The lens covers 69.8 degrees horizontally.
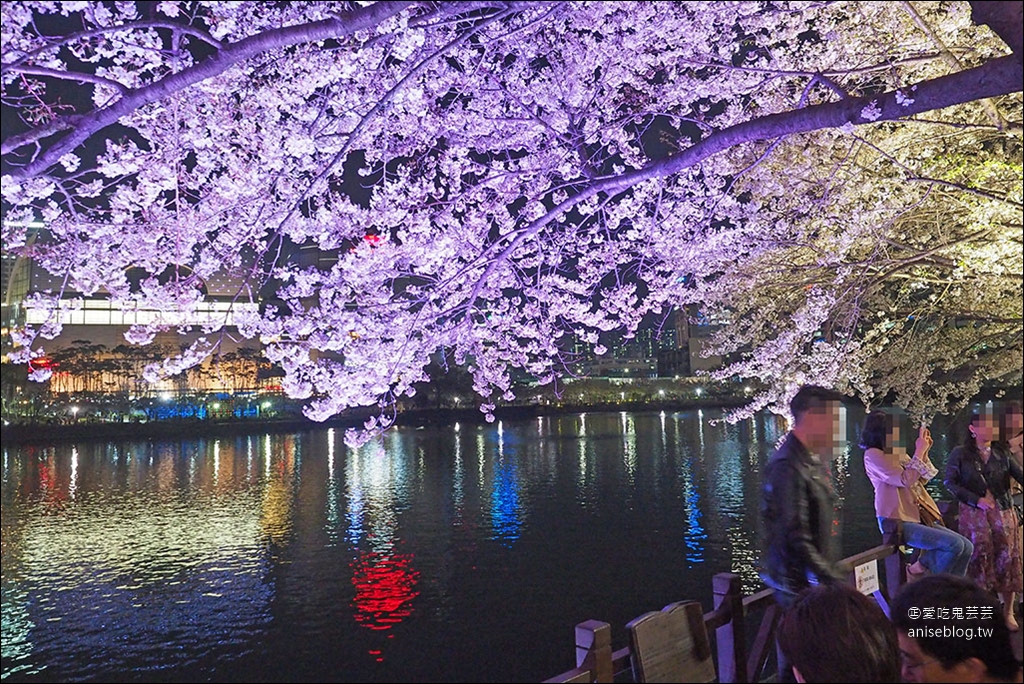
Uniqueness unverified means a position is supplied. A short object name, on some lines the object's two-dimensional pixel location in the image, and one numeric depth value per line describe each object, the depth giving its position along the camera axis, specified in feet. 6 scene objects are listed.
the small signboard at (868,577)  12.94
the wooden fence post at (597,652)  9.07
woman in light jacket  14.34
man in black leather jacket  9.62
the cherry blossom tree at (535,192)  18.12
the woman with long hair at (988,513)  16.12
